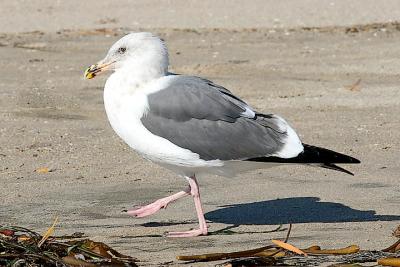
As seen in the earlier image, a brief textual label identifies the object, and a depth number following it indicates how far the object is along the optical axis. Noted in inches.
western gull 505.0
